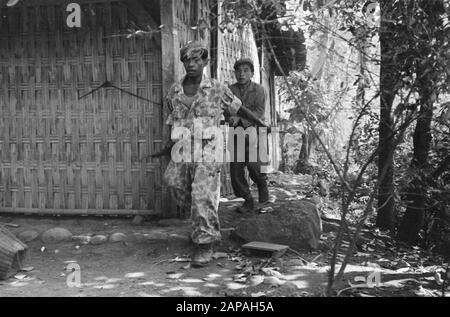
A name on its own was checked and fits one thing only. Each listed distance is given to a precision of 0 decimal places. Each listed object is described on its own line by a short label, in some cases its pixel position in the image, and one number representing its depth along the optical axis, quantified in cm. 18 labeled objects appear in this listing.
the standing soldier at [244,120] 591
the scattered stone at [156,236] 507
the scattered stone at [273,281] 392
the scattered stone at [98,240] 512
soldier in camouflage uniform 451
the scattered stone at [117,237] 513
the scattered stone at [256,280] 395
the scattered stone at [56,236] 525
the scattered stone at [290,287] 379
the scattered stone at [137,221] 564
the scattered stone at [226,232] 519
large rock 492
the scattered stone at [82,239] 517
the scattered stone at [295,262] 450
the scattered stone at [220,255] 468
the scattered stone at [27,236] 532
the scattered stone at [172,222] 548
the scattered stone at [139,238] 510
